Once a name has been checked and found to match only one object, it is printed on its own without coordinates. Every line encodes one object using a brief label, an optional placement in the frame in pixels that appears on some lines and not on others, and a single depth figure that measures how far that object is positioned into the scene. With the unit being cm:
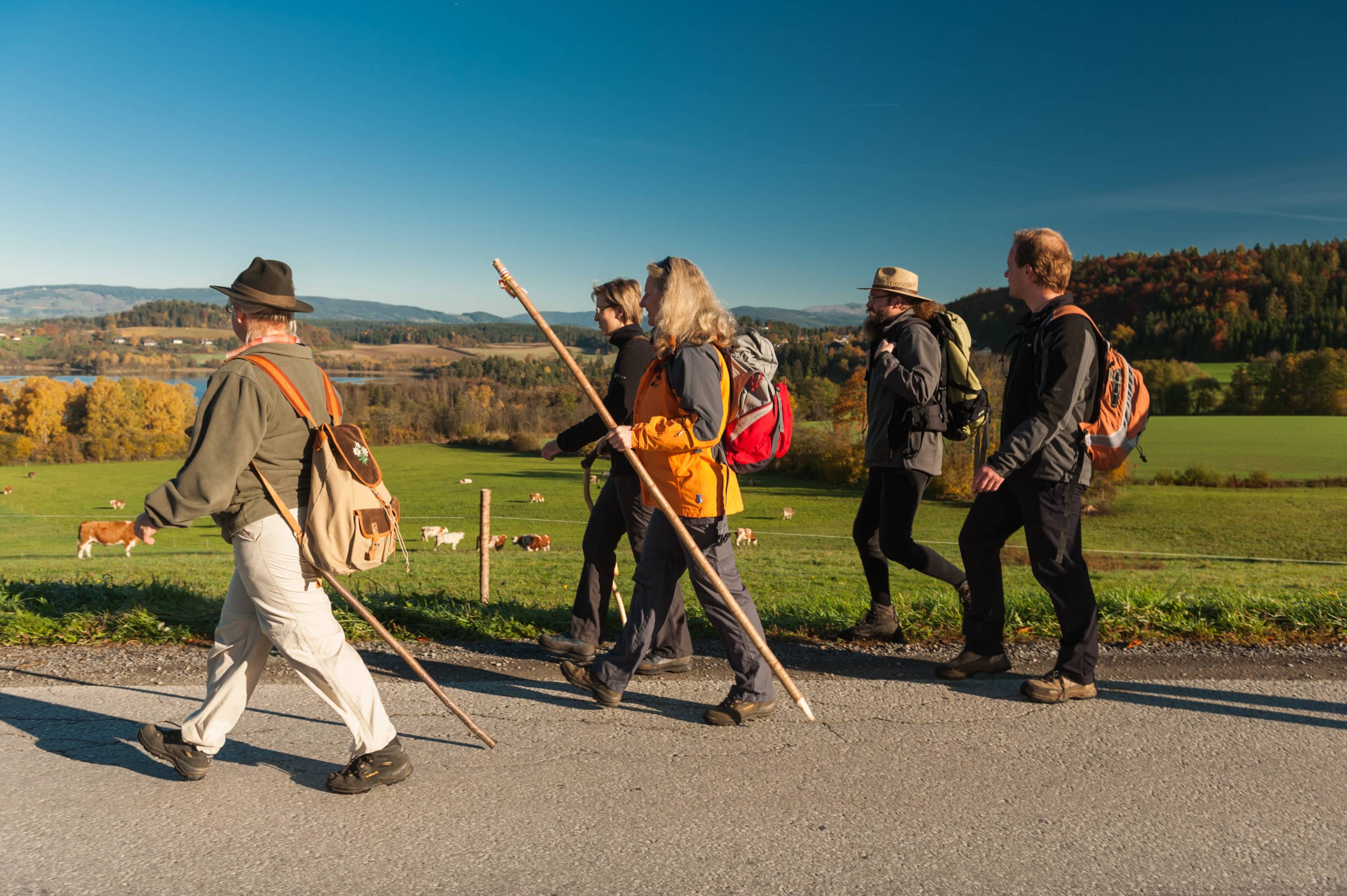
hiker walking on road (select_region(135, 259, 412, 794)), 294
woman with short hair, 451
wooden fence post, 655
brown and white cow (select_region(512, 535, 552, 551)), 3484
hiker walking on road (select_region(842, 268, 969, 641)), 448
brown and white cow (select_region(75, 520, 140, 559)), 2972
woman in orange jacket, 367
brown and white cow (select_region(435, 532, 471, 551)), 3466
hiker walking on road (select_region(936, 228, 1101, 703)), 385
